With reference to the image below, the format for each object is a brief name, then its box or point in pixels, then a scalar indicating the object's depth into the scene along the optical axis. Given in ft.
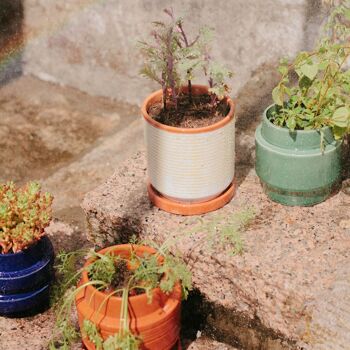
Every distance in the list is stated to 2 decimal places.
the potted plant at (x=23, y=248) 8.16
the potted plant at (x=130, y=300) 7.00
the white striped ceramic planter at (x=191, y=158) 7.80
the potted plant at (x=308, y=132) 7.82
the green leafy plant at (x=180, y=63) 7.89
